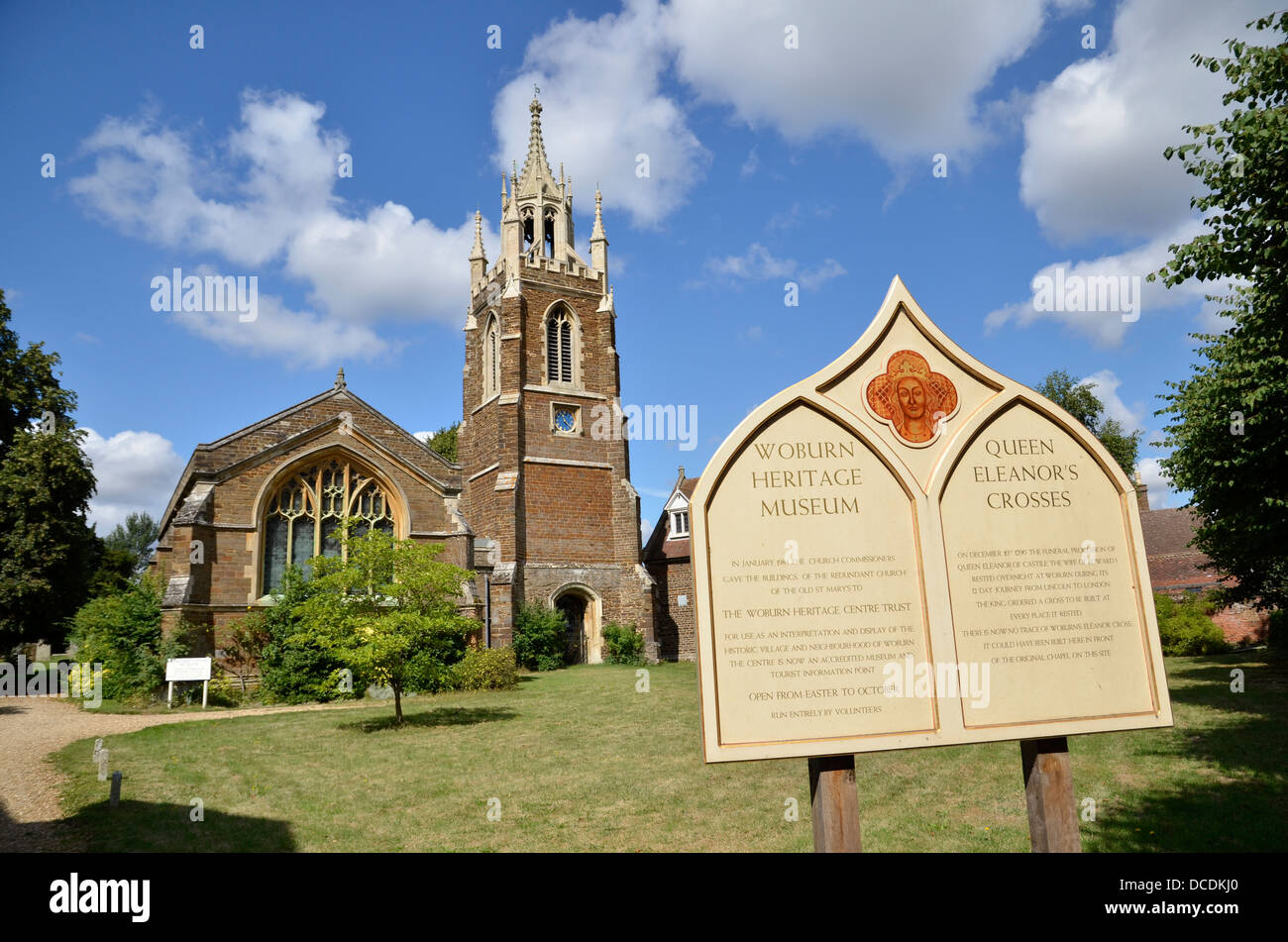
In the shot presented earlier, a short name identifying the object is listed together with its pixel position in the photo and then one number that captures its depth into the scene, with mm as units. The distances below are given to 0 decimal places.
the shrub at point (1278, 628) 24056
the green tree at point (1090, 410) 42594
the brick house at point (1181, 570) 29844
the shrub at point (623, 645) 29156
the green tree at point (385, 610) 14305
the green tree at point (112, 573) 38375
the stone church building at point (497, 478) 22359
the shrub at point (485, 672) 21203
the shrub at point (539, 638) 27000
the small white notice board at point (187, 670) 18672
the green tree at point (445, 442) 50344
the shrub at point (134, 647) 20000
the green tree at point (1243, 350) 7414
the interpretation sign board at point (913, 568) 4020
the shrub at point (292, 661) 20594
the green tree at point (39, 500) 24719
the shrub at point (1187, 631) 26891
